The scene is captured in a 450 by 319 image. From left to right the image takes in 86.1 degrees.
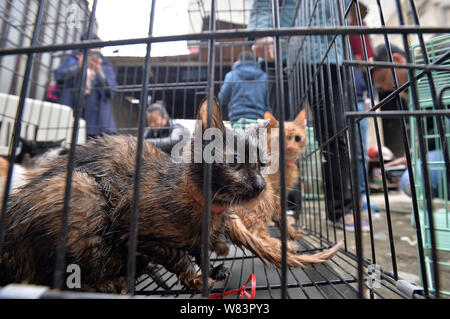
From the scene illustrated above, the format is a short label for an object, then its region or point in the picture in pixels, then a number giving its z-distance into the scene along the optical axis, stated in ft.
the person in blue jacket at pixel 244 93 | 8.66
